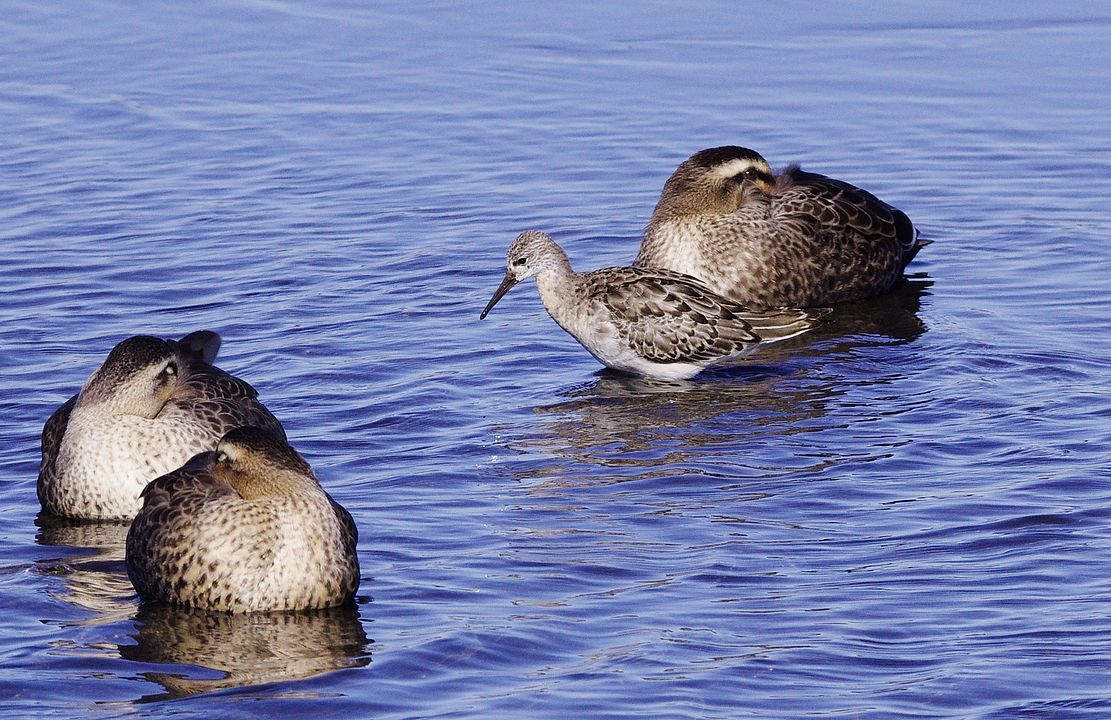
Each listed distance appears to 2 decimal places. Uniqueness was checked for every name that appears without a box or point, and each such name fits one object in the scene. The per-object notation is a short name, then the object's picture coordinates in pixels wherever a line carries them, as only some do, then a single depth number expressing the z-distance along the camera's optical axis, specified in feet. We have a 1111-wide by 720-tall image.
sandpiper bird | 82.99
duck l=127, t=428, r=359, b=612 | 55.77
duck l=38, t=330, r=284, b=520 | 65.21
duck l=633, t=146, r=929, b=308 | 93.91
